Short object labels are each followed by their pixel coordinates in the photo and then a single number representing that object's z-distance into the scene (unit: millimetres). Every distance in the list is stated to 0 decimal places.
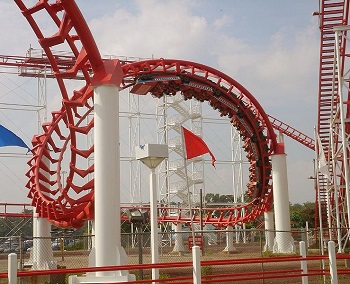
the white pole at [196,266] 8523
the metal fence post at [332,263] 10070
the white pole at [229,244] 28062
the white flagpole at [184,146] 14398
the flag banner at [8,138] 17438
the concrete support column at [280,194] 25047
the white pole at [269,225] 26172
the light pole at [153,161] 11188
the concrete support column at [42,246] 18562
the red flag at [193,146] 15016
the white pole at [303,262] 10536
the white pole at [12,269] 6895
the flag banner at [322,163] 19416
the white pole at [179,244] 28622
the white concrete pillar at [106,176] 11016
